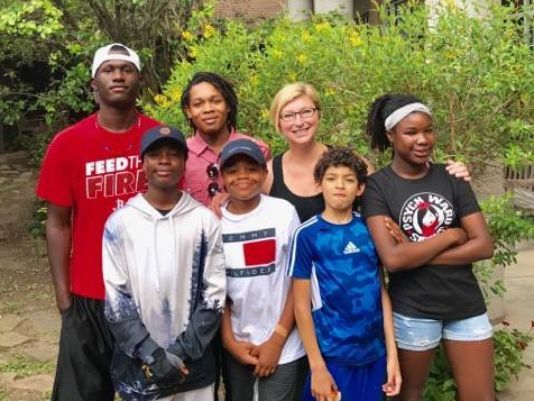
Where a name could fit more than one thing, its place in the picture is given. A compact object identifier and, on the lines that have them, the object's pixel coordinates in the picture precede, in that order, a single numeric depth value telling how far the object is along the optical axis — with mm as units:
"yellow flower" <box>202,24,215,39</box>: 5047
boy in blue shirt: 2705
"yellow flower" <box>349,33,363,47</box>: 3859
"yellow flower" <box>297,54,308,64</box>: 3960
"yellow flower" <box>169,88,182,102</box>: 4449
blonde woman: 2914
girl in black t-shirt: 2715
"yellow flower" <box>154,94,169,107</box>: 4727
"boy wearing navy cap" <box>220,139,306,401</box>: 2777
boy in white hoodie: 2641
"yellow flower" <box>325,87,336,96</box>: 3850
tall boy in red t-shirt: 2820
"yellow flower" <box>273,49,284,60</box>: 4031
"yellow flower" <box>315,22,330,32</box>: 4312
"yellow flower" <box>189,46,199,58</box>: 4779
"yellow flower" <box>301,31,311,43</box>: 4105
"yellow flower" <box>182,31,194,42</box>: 5305
